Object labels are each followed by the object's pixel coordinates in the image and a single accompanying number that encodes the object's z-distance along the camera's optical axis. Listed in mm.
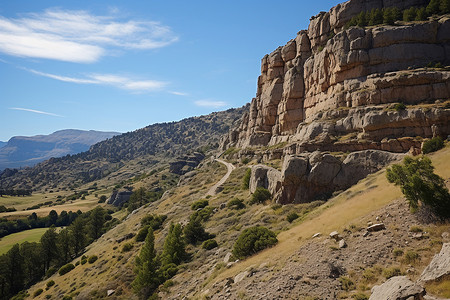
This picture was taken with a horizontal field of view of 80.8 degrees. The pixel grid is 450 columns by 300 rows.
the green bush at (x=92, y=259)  54344
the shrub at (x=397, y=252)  16469
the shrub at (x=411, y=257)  15445
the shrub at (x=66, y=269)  58500
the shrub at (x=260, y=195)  42878
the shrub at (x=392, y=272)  14943
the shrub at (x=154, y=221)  58531
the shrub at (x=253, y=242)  26375
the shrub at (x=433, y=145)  36875
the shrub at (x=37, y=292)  51906
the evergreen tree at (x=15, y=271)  64250
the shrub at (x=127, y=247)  51344
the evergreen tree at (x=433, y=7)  65062
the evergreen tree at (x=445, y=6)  63562
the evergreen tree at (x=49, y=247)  71625
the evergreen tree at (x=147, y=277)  32438
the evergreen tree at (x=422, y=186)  18328
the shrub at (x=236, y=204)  47312
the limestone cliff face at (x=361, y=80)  49344
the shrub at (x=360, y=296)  13982
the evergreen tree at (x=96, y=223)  88188
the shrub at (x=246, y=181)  57500
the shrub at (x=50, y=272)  65312
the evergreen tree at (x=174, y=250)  36406
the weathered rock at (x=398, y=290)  11951
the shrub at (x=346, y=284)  15355
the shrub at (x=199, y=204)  58406
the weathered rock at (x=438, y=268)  12477
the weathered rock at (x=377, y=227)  19906
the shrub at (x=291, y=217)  32497
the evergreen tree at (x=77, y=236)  75875
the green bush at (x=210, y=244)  36812
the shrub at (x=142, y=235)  54369
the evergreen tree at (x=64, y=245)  72312
